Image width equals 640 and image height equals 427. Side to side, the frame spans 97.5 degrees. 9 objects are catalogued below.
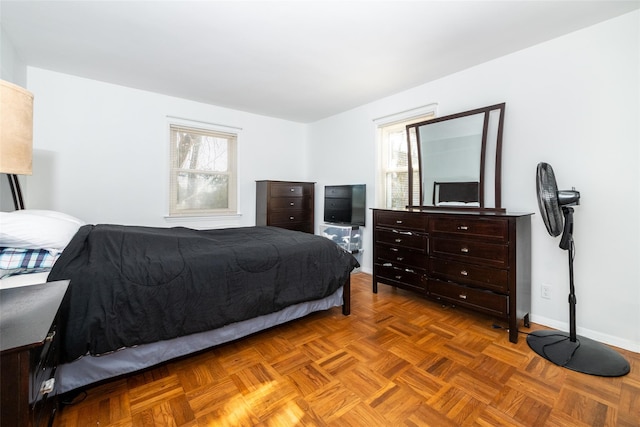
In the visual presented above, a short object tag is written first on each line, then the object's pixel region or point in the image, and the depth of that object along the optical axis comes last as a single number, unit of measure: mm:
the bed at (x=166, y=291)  1476
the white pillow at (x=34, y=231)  1471
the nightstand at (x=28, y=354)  761
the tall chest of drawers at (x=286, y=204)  4309
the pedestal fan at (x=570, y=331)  1846
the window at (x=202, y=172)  3979
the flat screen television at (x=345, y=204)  4047
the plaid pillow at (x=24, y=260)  1485
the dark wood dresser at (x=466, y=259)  2168
